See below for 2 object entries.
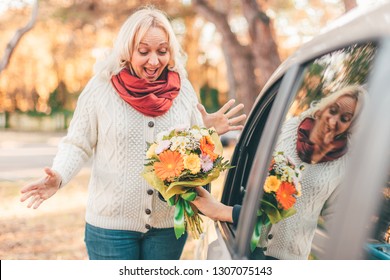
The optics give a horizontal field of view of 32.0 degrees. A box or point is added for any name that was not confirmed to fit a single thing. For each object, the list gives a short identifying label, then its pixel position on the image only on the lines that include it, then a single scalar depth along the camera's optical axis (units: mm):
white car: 1097
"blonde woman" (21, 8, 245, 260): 2260
